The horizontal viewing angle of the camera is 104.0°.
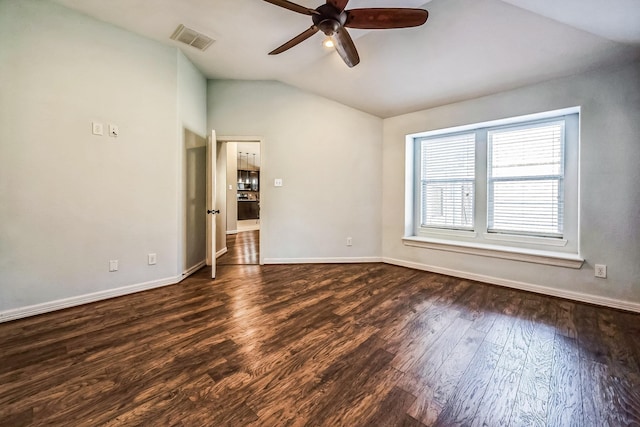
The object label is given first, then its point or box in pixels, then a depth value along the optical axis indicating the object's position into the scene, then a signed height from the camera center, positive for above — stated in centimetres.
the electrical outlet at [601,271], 256 -62
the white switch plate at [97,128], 256 +83
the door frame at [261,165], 401 +71
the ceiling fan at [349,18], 183 +147
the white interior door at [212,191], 339 +26
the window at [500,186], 295 +33
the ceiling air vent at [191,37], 276 +198
